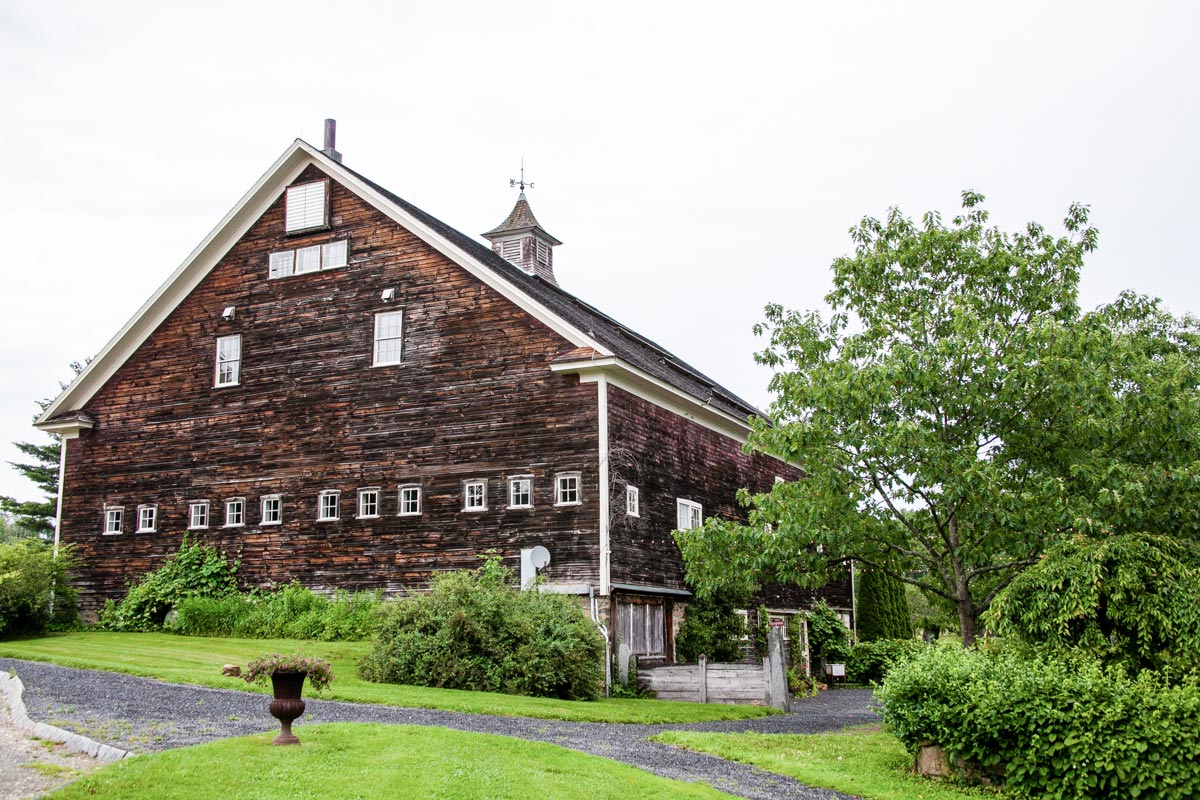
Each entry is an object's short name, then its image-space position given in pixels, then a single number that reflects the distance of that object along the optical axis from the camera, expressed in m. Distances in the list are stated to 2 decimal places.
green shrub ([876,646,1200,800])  12.12
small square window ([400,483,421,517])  25.84
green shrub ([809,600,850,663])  33.09
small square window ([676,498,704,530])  27.11
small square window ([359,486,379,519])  26.34
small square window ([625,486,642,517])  24.69
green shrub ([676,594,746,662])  26.00
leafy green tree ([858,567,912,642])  39.00
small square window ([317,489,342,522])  26.80
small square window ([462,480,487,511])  25.03
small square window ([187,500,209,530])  28.47
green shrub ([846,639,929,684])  32.91
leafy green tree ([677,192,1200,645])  17.80
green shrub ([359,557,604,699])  20.34
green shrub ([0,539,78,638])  26.59
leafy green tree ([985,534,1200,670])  13.52
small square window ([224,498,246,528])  28.02
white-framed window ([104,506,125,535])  29.58
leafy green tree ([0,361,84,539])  51.00
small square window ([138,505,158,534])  29.09
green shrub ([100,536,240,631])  27.64
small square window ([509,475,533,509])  24.58
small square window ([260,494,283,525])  27.52
